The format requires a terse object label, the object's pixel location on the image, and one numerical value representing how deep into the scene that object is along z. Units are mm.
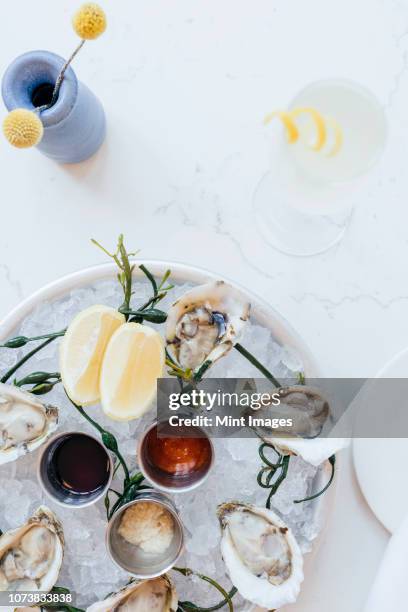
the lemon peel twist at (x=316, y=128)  998
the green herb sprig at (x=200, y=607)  978
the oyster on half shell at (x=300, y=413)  988
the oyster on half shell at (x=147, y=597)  1002
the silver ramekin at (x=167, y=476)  994
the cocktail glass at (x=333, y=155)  1014
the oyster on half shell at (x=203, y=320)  972
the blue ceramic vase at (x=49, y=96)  1042
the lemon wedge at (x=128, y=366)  939
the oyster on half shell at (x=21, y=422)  989
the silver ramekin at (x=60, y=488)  999
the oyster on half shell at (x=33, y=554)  1003
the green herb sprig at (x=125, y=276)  946
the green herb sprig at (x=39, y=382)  1009
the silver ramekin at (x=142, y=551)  980
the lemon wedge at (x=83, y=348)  943
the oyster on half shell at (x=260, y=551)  968
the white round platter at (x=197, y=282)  1059
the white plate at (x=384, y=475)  1140
